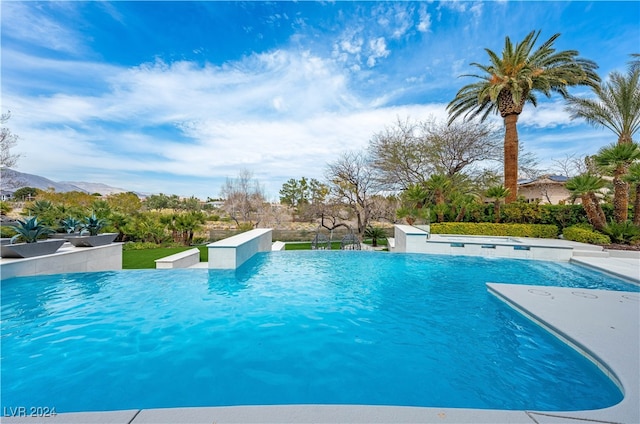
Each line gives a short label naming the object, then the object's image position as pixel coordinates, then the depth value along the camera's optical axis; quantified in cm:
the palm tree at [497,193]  1226
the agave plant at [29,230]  648
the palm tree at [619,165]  984
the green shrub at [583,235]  1016
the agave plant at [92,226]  834
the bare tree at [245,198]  2527
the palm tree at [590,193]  1038
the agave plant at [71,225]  870
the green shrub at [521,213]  1273
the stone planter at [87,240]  796
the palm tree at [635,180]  954
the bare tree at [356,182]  1778
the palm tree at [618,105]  1259
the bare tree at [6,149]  1545
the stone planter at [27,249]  612
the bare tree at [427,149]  1739
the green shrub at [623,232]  1003
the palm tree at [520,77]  1338
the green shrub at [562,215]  1204
